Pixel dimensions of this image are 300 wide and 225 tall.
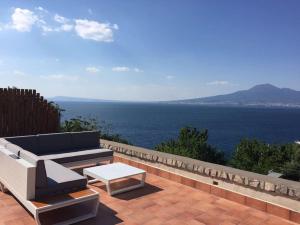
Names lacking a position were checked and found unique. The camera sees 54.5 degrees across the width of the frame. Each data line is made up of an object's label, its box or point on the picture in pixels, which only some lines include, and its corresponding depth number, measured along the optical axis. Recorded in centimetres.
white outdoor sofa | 367
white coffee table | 491
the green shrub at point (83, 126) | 968
